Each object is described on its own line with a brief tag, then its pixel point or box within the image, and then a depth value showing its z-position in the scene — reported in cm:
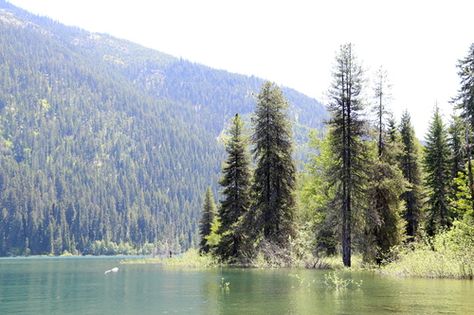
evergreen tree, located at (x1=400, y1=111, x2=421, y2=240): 5556
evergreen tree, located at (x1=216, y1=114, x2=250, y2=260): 5194
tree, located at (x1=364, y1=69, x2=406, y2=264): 3812
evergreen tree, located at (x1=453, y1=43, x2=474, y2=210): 4166
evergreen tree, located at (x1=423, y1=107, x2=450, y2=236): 5416
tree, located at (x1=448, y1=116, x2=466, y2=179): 5556
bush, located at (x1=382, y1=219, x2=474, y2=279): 2648
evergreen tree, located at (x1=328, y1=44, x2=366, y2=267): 3962
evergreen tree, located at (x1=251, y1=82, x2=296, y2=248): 4625
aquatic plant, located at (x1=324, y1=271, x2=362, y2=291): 2257
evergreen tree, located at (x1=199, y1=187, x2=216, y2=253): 7256
